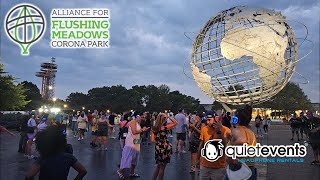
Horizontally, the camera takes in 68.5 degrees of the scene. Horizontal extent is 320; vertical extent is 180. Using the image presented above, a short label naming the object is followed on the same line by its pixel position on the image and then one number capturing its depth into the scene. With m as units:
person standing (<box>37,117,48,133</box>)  7.92
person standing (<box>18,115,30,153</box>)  8.29
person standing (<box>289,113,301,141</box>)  12.42
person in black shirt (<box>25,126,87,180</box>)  2.28
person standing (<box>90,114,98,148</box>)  10.32
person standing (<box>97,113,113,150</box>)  9.17
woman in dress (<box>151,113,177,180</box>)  4.58
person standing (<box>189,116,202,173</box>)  6.04
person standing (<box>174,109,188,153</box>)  8.78
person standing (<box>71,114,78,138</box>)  14.37
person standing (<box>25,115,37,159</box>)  8.06
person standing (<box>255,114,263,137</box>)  14.91
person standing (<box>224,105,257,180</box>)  2.94
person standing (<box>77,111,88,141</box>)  11.46
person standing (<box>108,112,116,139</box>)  11.67
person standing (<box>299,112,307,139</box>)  11.68
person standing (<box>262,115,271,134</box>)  16.18
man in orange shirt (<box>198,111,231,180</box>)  3.68
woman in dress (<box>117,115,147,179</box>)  5.34
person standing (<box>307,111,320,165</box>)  6.74
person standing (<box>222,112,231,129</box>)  6.05
